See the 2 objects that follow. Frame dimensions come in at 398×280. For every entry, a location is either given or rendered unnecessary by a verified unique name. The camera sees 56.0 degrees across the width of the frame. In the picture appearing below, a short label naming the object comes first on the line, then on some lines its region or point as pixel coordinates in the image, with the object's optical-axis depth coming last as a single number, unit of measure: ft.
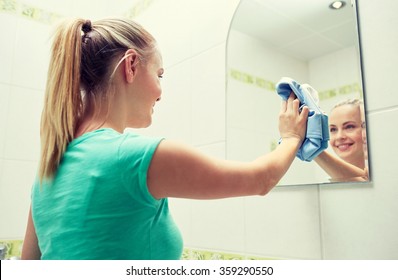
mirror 2.68
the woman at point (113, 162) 1.97
